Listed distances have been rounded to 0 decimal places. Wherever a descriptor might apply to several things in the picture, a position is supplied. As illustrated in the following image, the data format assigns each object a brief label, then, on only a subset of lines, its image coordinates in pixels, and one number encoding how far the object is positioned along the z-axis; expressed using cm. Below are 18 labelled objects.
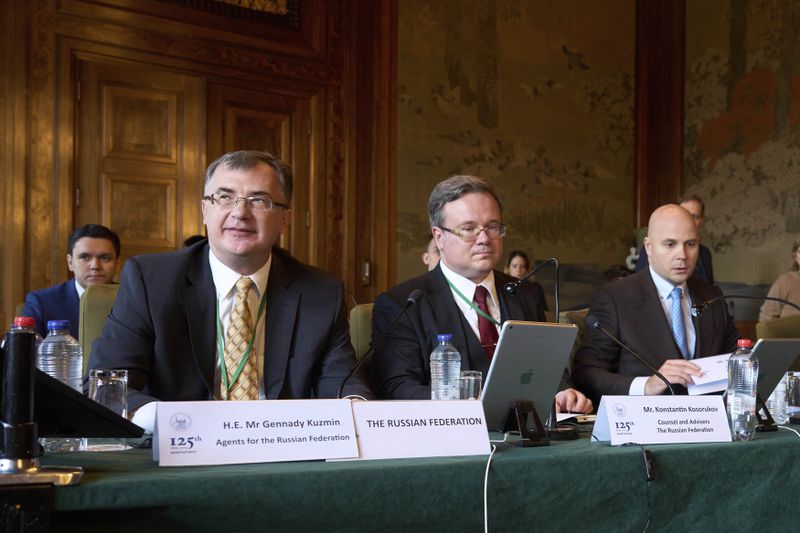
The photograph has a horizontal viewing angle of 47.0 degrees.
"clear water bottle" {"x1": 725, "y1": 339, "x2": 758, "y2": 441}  230
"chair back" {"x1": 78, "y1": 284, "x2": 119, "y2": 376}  289
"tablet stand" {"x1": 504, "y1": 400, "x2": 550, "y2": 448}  202
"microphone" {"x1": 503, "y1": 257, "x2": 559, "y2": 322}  251
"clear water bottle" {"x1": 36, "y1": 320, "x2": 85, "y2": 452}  232
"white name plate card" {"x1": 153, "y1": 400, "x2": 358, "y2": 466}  159
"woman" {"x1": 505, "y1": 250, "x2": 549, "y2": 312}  770
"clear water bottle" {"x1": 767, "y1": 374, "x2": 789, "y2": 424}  278
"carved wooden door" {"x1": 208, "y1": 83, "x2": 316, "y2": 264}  677
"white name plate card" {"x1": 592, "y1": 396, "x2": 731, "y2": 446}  206
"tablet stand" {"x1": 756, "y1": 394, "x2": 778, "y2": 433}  244
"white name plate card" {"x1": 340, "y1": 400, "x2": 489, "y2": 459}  177
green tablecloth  145
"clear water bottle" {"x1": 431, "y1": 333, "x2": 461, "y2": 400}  275
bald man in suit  338
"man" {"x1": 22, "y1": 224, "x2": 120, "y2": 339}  459
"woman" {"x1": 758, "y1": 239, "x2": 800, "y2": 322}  685
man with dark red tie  296
